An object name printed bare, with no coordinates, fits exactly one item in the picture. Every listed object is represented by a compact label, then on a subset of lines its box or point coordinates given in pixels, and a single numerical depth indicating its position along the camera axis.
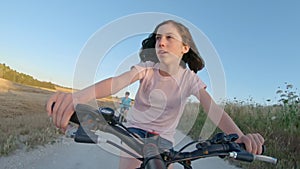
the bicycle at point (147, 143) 0.91
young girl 1.43
